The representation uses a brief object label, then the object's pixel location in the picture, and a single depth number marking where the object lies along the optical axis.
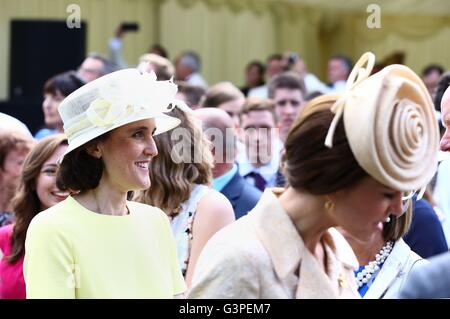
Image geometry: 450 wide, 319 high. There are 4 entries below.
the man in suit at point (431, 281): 4.05
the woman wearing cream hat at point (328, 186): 4.52
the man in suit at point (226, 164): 9.71
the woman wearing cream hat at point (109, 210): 5.98
